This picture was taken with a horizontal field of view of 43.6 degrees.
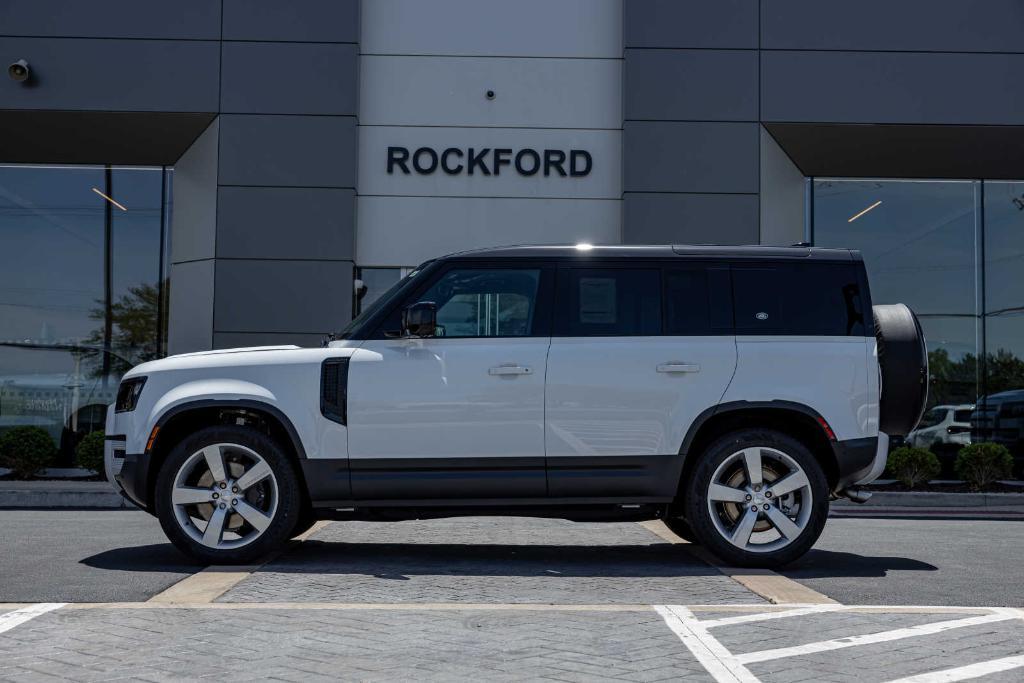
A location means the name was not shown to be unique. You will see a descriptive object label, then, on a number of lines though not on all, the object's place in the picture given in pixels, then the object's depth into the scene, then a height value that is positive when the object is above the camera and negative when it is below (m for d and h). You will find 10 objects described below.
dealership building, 17.19 +3.48
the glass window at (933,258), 18.67 +1.79
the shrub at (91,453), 16.38 -1.12
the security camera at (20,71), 16.91 +3.89
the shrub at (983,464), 16.53 -1.09
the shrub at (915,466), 16.56 -1.13
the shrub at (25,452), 16.73 -1.13
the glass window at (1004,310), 18.58 +1.03
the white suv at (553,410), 7.85 -0.23
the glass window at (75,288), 18.50 +1.14
